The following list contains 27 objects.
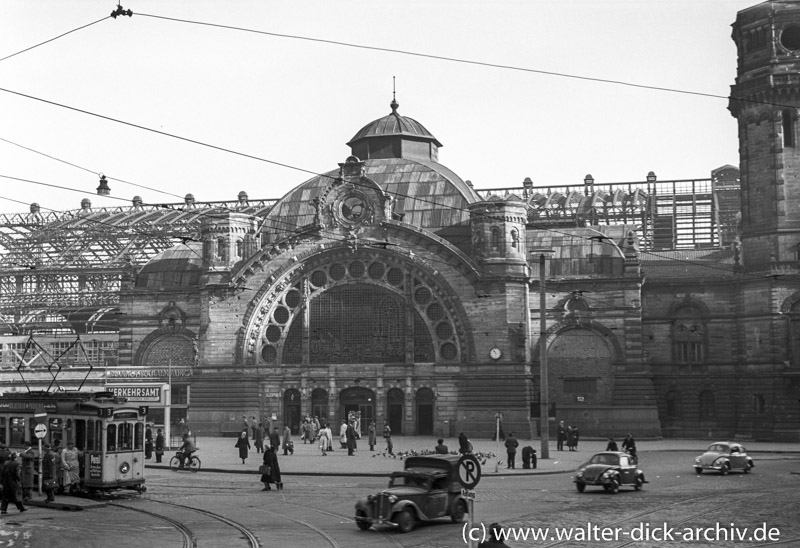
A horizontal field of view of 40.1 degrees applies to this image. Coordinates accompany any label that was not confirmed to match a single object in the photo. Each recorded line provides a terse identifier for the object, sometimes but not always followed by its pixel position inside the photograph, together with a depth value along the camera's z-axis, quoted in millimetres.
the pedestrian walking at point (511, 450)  45938
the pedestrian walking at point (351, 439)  53875
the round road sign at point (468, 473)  20938
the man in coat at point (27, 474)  32750
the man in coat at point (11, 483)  30625
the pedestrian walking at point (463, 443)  48969
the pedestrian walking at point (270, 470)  36312
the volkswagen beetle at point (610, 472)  35719
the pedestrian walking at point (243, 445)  48166
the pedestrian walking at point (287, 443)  53656
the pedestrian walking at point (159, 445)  50906
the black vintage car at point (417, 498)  26969
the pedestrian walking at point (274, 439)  50038
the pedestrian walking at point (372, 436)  58500
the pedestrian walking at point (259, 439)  55625
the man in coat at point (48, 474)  32656
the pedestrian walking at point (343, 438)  58188
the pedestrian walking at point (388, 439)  53519
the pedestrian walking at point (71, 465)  34375
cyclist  46562
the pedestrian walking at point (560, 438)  56294
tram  34344
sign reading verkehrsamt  56656
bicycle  46753
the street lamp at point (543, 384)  49094
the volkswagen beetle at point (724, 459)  43562
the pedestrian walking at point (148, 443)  51656
